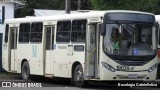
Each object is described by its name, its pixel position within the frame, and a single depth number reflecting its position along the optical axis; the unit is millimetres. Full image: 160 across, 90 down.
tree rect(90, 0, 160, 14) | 31125
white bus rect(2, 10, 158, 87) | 18031
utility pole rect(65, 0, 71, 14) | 27994
